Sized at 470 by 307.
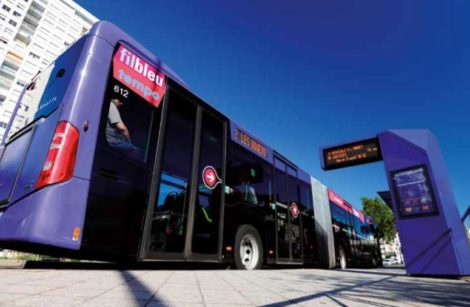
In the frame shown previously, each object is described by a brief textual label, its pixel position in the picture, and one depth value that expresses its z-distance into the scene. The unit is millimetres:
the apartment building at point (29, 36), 38188
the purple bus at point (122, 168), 2805
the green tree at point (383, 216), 48562
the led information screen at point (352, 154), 8798
